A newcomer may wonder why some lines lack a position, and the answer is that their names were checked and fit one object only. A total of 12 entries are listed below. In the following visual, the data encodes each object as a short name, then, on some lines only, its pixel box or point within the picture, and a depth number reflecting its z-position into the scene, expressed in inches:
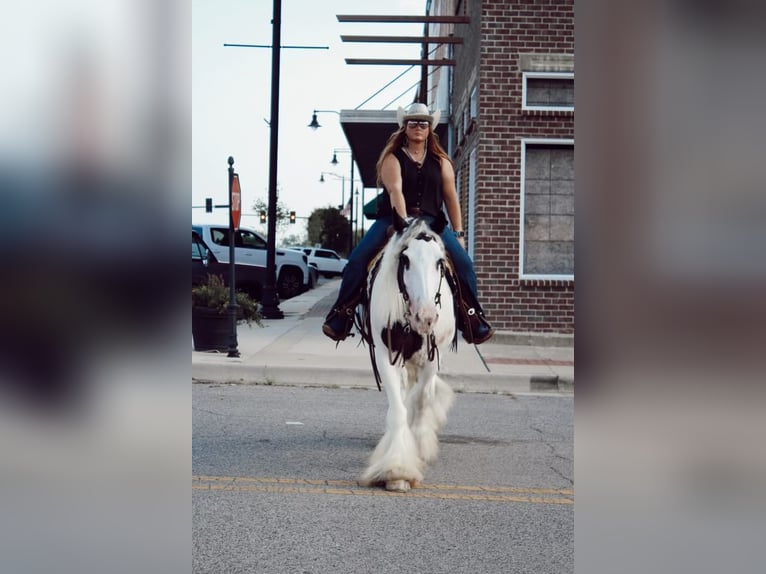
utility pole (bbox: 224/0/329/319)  701.3
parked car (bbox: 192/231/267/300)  745.0
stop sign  467.5
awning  643.5
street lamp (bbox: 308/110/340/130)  1421.9
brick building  510.6
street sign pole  433.4
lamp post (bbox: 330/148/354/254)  2091.5
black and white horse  191.2
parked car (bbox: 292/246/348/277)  1870.1
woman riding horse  220.8
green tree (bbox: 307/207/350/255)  3272.6
